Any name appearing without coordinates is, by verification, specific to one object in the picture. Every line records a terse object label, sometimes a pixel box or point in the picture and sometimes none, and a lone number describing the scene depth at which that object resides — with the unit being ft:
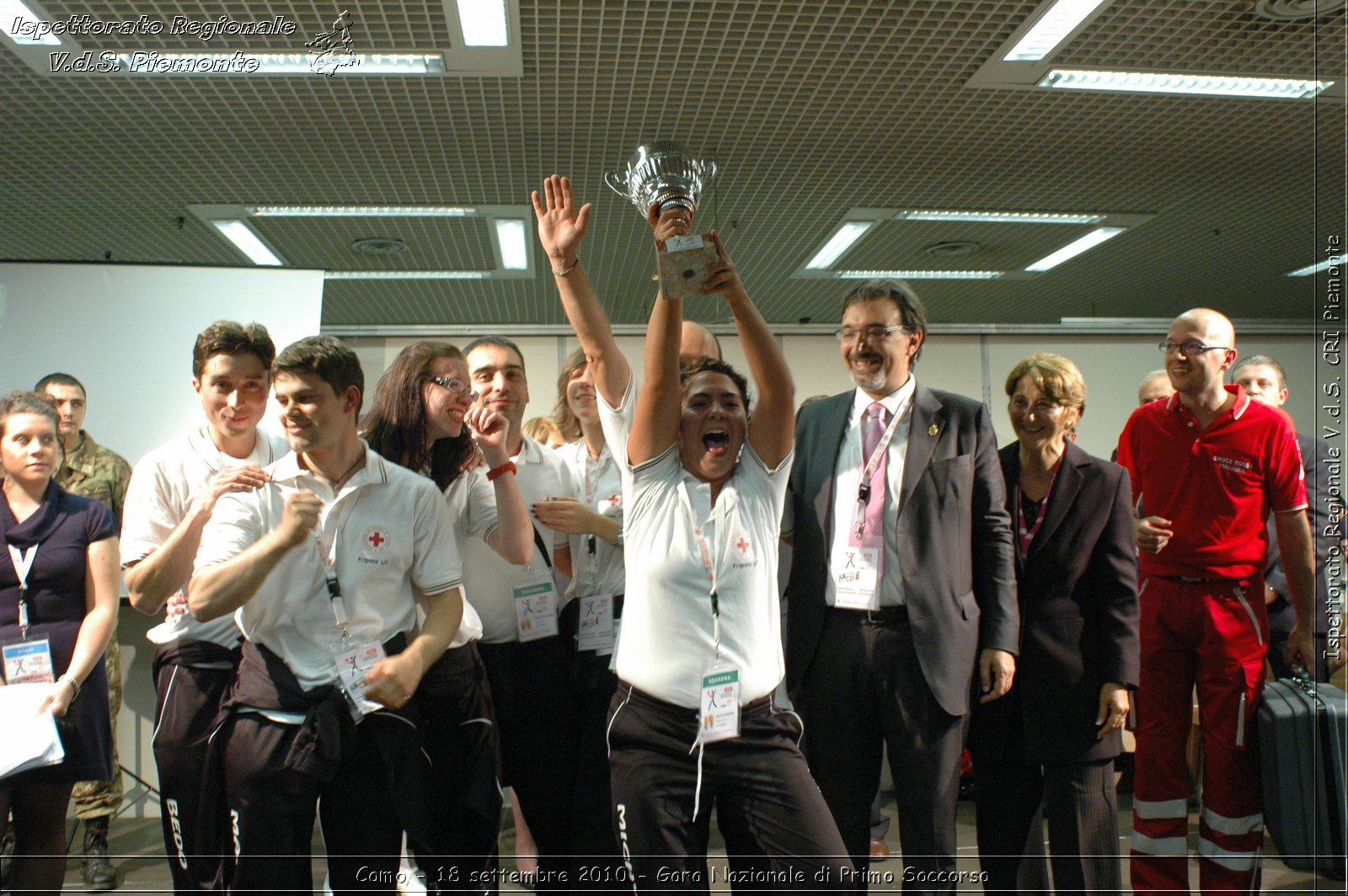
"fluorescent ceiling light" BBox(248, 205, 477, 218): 17.61
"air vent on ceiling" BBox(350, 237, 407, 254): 19.48
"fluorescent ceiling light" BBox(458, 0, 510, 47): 11.41
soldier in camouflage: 9.98
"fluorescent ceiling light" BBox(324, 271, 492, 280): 21.43
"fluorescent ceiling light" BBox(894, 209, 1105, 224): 18.50
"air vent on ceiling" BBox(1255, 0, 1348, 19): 11.74
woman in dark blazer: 7.58
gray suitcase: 8.41
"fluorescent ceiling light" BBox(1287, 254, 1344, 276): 17.28
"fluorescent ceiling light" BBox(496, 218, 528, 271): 18.61
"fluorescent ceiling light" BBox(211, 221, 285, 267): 18.26
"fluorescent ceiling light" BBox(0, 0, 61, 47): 11.34
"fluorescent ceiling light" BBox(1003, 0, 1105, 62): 11.73
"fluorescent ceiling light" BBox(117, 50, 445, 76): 12.10
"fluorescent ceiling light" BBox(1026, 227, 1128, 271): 19.87
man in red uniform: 8.68
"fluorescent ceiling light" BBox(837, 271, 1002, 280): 22.34
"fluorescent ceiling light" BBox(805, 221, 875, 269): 19.12
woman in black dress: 8.04
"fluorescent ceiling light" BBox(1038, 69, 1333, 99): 13.47
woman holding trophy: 5.55
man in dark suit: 6.87
